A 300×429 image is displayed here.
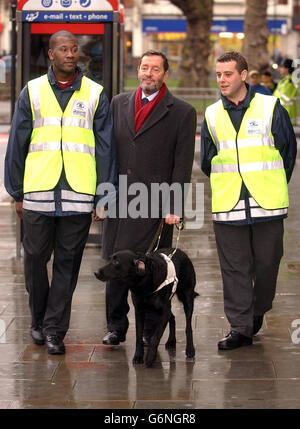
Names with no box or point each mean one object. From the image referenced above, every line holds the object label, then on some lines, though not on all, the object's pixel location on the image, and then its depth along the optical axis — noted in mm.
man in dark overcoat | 6863
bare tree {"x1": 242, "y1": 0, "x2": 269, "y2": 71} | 31297
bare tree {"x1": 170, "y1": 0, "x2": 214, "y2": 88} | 35625
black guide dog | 6359
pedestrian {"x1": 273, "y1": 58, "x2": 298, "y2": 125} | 19594
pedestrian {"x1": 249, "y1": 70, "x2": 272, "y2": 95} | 16148
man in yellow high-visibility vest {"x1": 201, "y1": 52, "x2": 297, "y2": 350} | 6832
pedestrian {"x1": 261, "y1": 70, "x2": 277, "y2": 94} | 19906
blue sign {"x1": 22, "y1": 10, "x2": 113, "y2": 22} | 10031
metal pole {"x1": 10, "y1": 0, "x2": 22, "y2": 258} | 9768
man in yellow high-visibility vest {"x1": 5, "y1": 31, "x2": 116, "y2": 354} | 6715
